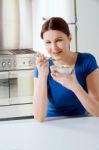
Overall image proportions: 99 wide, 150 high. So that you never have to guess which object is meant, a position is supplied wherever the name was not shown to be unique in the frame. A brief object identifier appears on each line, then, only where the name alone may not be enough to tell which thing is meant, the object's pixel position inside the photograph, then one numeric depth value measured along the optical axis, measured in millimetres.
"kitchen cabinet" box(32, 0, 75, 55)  2658
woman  1321
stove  2680
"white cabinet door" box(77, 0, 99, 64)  2662
